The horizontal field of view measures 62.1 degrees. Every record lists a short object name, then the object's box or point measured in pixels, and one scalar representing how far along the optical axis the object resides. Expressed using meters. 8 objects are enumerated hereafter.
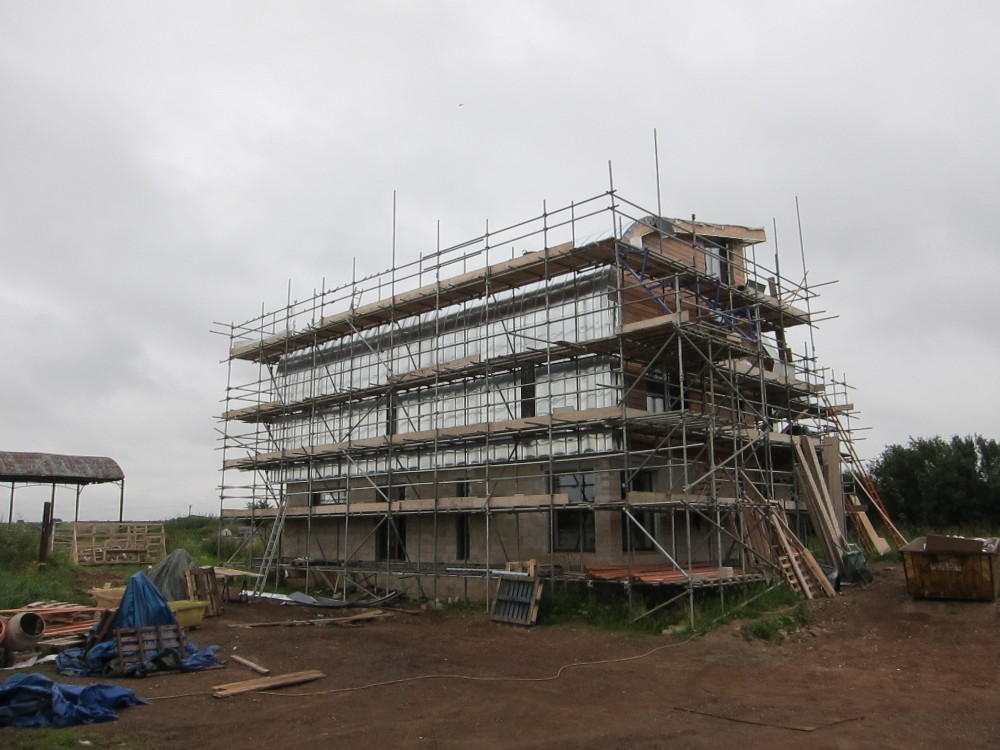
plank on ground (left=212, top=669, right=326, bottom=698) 11.05
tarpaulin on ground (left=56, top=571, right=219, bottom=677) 12.64
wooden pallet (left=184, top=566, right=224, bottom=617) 19.44
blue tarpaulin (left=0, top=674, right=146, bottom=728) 9.04
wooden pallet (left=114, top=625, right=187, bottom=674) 12.51
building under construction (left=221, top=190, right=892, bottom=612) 17.48
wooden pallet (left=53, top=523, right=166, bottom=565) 27.45
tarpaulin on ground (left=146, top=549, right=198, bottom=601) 19.78
